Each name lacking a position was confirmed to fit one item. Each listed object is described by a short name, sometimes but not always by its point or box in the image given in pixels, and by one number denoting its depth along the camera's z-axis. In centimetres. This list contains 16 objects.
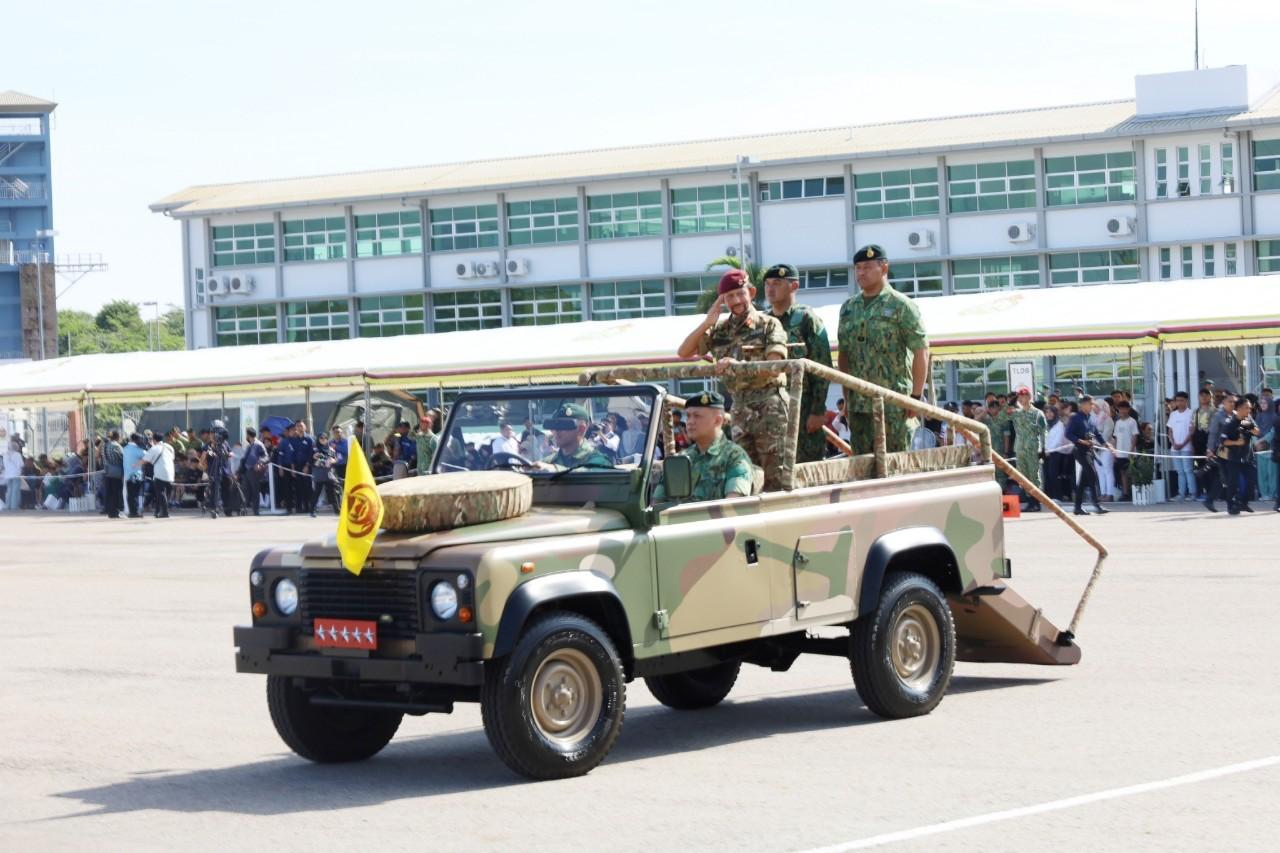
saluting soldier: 1030
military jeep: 859
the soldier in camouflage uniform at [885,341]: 1141
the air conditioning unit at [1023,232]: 6362
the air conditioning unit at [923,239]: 6569
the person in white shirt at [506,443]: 1002
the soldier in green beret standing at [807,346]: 1109
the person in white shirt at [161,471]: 3978
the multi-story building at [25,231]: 12506
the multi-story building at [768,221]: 6116
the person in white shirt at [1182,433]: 3028
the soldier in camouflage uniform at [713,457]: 978
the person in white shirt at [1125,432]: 3086
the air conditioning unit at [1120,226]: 6172
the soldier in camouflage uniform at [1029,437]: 2872
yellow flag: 871
